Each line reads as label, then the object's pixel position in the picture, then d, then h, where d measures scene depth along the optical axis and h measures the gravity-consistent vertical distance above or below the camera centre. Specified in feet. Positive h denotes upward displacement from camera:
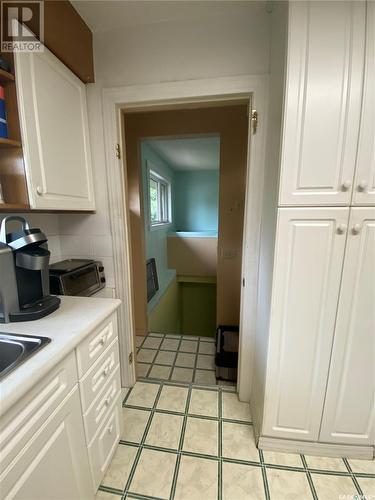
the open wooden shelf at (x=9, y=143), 2.82 +1.00
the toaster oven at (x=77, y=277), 3.95 -1.19
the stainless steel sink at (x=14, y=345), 2.42 -1.45
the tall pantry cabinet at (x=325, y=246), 2.88 -0.43
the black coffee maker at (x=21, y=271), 2.75 -0.73
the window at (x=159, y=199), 11.89 +1.11
